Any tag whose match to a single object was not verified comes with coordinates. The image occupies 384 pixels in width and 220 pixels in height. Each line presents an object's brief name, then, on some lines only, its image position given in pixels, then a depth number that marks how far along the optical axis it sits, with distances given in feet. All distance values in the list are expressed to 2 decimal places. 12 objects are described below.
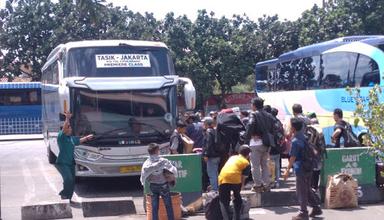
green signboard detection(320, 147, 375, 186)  36.47
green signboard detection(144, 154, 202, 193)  34.86
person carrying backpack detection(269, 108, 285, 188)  38.47
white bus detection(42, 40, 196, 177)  41.70
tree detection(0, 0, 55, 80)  136.15
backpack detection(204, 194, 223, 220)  31.12
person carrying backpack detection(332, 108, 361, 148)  38.75
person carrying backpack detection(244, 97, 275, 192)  35.37
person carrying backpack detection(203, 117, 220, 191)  35.81
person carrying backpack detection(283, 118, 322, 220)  31.17
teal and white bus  52.70
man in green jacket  38.11
